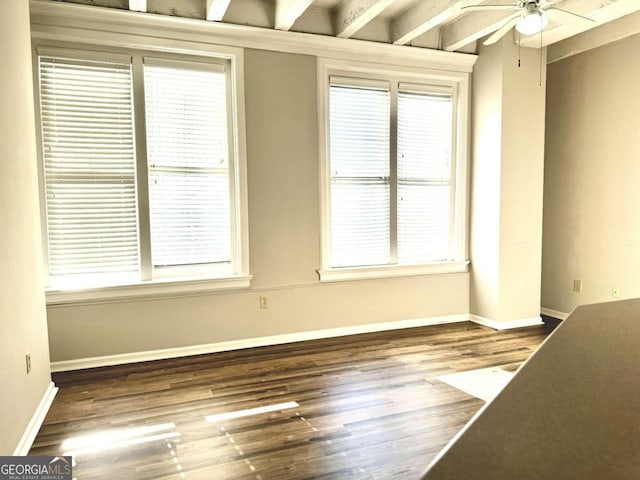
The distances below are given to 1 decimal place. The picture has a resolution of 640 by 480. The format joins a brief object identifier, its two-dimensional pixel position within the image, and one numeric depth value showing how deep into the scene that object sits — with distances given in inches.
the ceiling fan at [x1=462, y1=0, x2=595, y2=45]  101.1
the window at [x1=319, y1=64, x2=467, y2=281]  163.9
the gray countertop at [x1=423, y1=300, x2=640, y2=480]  18.4
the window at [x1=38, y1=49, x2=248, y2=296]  132.2
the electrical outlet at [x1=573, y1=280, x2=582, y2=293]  180.1
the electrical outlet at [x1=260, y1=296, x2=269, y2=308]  155.6
